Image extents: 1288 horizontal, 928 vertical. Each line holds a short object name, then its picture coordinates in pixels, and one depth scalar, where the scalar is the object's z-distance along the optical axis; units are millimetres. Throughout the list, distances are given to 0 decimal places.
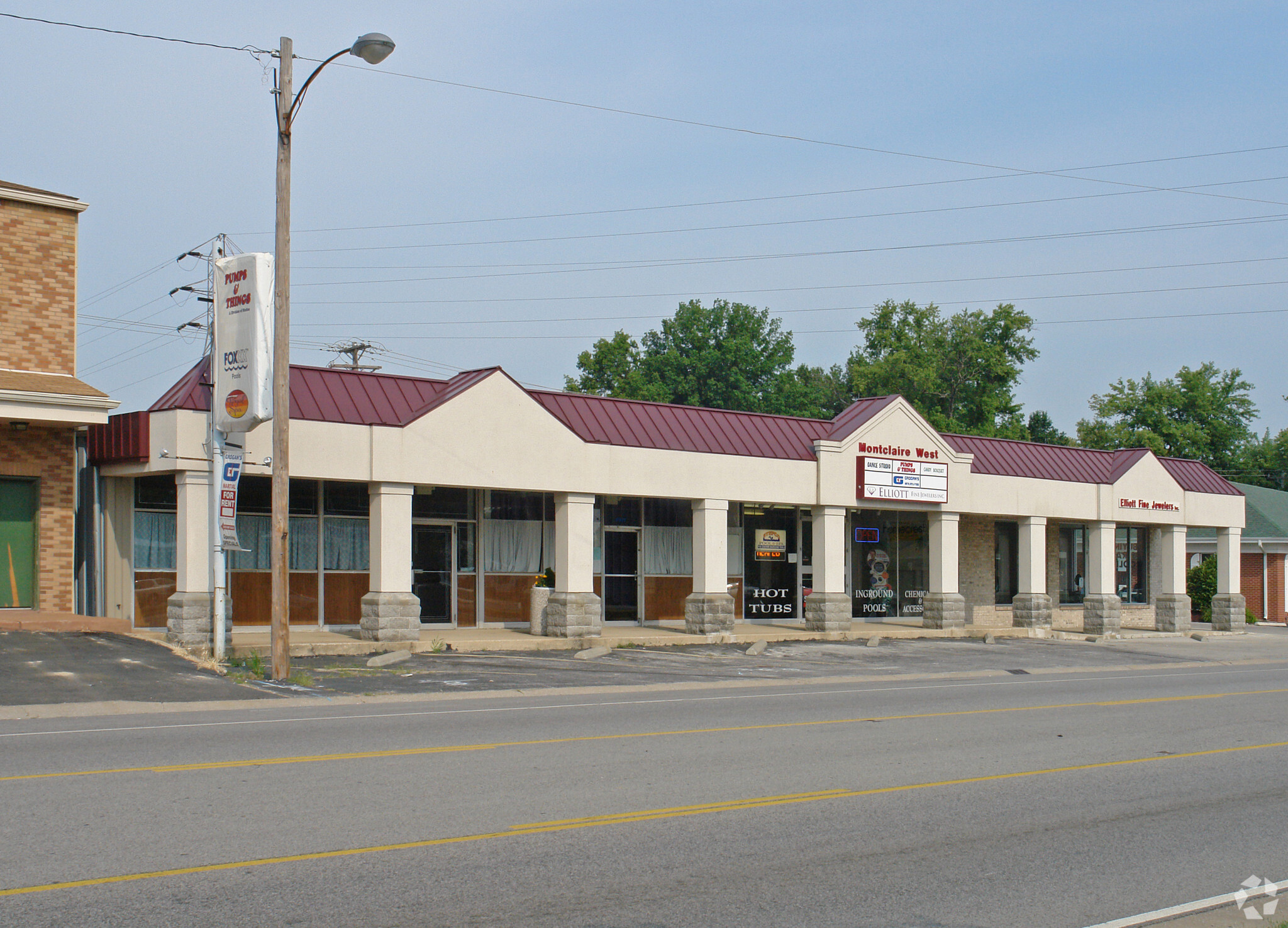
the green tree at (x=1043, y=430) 87812
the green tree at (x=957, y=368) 65375
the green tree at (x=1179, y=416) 69000
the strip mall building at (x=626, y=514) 21562
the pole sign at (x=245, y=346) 18422
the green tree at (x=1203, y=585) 43812
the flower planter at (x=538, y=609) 24531
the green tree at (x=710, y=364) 68688
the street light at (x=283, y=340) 17797
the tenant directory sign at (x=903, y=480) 29312
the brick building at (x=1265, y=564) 45875
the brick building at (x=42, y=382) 20453
